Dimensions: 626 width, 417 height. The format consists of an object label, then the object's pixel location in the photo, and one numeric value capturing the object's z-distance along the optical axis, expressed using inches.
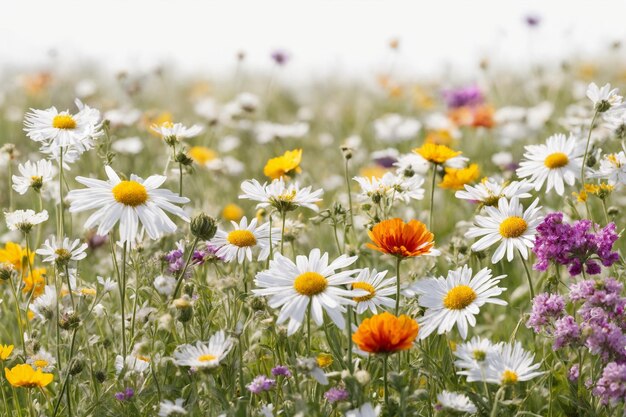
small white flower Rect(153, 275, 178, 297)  171.4
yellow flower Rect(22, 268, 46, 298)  223.3
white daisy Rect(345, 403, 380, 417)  149.6
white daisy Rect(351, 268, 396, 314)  177.9
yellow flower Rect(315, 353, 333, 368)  183.1
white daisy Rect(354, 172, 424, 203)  205.1
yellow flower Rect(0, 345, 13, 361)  180.7
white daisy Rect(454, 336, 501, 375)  156.4
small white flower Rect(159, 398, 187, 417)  150.9
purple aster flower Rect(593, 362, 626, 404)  157.8
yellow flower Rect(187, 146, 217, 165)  354.0
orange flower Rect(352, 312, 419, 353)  149.5
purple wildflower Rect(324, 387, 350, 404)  160.2
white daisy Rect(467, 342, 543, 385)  157.3
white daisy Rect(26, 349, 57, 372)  185.4
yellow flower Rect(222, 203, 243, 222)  327.8
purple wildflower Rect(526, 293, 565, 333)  169.8
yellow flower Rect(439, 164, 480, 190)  243.0
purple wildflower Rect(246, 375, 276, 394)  164.5
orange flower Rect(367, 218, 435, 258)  169.2
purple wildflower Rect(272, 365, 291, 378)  166.6
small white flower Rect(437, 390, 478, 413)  153.5
